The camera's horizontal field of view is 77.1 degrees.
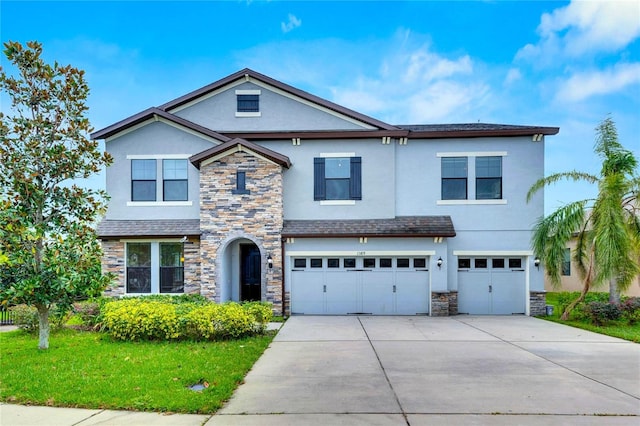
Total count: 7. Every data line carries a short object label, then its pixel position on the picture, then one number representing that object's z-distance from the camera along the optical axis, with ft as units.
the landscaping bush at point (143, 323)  31.83
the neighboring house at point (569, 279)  69.21
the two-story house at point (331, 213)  47.93
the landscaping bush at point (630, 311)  42.37
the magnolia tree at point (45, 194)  27.66
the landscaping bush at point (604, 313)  41.70
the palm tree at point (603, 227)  39.83
